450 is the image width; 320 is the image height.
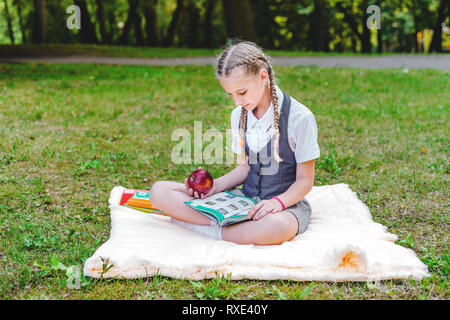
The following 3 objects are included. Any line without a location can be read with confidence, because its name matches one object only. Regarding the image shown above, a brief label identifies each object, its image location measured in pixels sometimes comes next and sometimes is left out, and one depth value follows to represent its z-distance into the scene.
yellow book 3.53
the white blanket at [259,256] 2.52
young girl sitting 2.82
